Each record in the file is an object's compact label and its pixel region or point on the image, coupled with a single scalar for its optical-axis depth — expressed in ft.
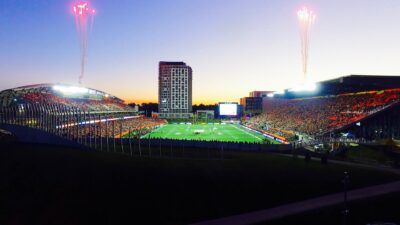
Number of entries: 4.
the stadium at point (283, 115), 153.89
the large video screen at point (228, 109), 456.86
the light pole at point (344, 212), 55.22
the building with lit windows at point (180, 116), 644.52
